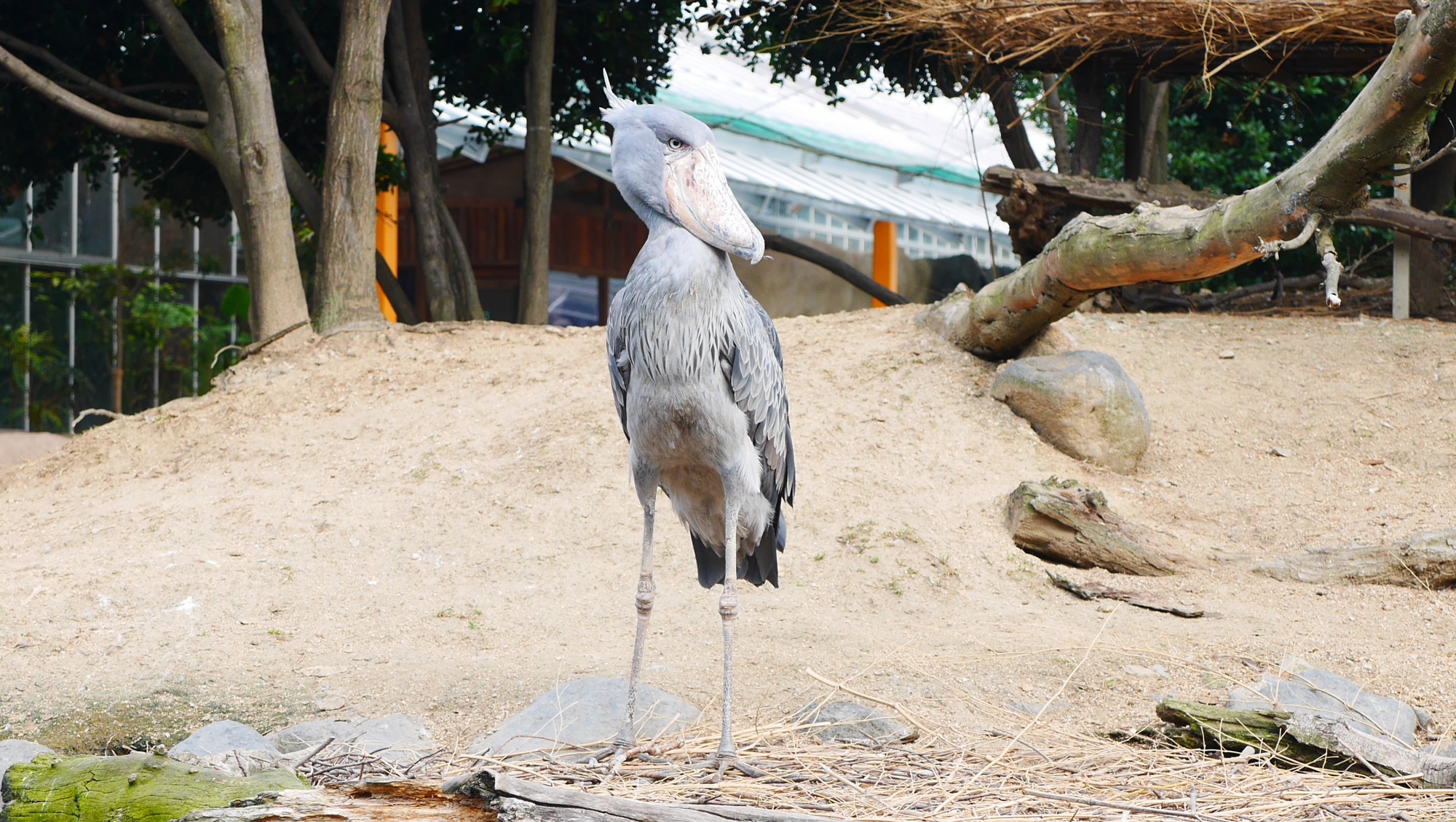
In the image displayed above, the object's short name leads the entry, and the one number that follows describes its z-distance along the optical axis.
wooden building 17.06
